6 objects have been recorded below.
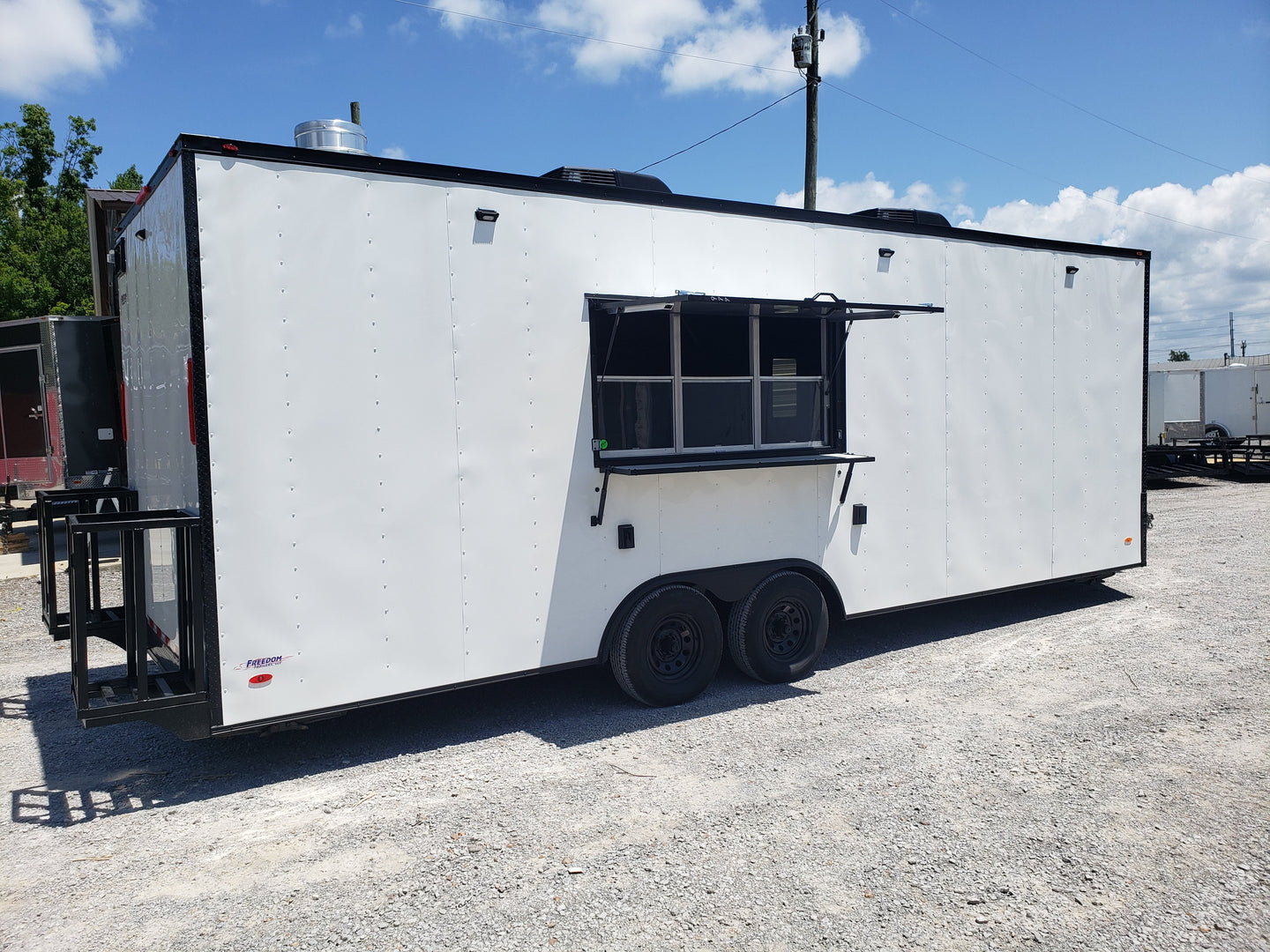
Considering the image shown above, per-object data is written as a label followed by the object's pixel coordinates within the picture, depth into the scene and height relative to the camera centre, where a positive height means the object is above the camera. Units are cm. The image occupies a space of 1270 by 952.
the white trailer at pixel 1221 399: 2380 +42
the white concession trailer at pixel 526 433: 448 -3
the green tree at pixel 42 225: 2281 +580
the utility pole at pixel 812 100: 1327 +477
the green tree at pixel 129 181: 2561 +747
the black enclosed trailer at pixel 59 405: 1031 +44
